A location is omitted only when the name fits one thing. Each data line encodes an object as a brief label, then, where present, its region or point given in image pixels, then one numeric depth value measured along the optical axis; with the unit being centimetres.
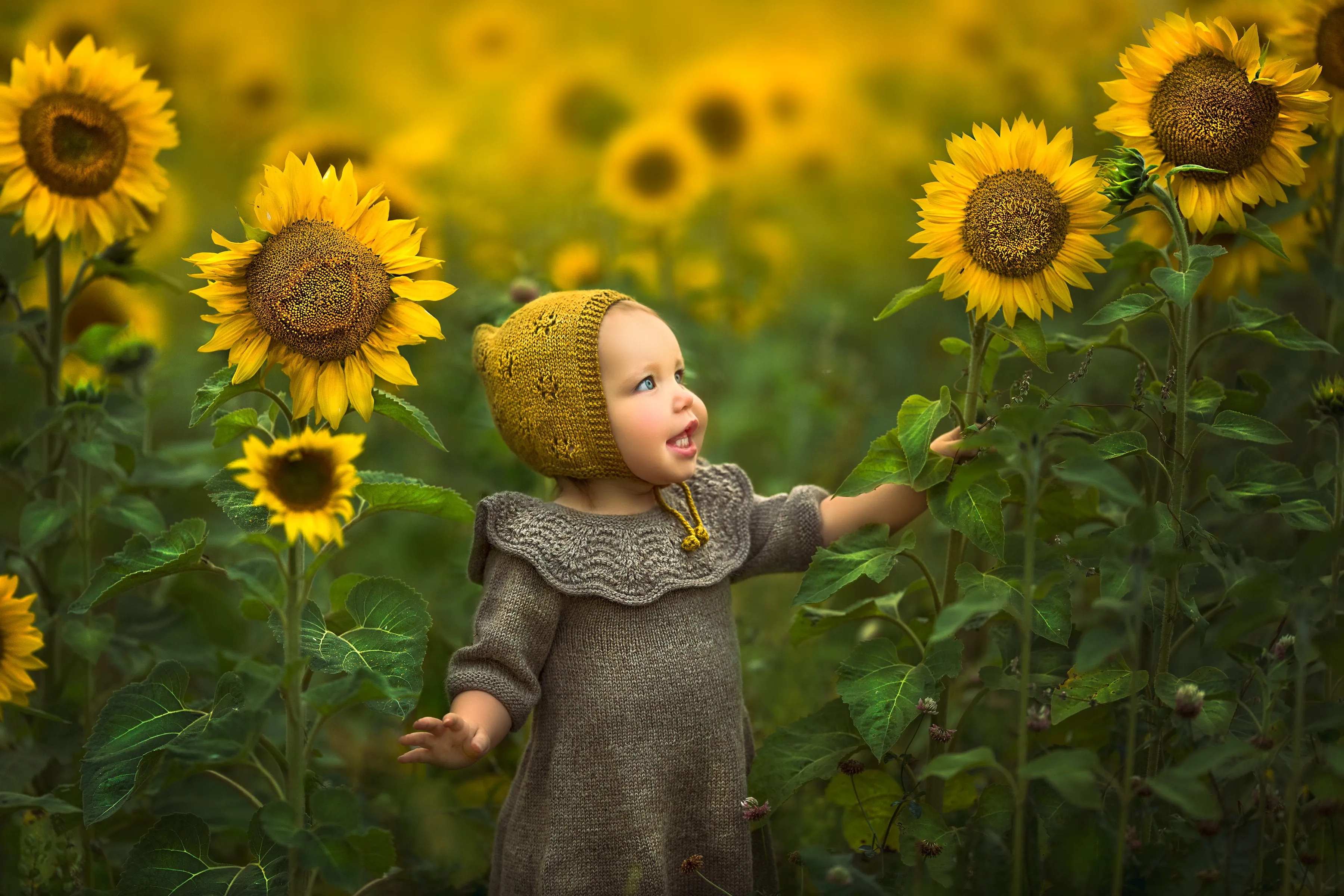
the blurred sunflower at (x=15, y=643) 504
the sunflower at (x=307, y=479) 479
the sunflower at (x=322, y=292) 489
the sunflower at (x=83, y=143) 509
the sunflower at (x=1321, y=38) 506
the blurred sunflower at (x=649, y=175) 588
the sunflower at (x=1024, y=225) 493
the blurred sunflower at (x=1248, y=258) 519
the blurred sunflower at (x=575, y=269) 540
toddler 499
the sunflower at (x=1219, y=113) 495
